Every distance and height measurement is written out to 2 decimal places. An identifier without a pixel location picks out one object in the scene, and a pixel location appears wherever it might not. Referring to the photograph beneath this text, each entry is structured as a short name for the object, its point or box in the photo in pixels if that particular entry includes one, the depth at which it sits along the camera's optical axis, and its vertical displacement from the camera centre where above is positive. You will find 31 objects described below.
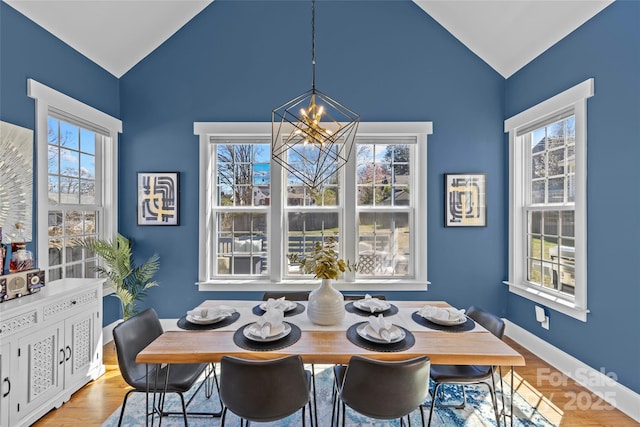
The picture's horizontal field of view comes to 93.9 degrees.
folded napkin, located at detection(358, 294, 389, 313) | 2.05 -0.64
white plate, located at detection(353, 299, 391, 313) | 2.04 -0.65
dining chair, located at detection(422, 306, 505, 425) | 1.74 -0.96
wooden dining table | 1.47 -0.69
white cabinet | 1.76 -0.90
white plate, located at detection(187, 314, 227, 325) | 1.82 -0.65
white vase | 1.80 -0.56
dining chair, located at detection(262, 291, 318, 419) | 2.45 -0.68
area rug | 1.93 -1.35
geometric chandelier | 3.19 +0.79
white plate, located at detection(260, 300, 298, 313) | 2.04 -0.64
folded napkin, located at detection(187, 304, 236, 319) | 1.87 -0.63
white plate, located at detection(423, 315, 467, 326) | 1.82 -0.66
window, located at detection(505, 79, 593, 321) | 2.36 +0.11
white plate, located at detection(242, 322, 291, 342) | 1.58 -0.65
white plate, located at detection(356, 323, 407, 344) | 1.58 -0.66
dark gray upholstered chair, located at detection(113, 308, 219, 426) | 1.66 -0.89
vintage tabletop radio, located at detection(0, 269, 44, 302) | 1.83 -0.45
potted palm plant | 2.86 -0.58
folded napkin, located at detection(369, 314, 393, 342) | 1.59 -0.62
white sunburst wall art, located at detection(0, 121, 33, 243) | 2.07 +0.25
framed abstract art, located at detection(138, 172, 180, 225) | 3.23 +0.15
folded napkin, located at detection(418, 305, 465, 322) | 1.85 -0.63
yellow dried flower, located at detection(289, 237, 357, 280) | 1.76 -0.30
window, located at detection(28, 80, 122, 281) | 2.38 +0.31
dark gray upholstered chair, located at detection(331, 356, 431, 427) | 1.34 -0.80
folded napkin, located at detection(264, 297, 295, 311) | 2.03 -0.63
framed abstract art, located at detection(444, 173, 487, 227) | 3.22 +0.16
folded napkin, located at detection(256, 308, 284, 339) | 1.61 -0.60
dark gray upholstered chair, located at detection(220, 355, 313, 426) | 1.33 -0.80
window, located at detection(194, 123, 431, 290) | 3.29 +0.01
